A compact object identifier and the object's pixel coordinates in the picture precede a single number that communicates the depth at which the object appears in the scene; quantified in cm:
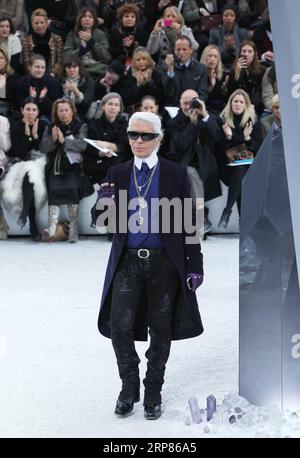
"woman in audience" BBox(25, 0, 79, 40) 1362
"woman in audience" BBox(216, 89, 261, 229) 1116
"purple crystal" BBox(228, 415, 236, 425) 559
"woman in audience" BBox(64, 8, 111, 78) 1266
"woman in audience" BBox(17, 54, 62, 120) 1170
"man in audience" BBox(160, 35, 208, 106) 1168
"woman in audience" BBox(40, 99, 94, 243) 1093
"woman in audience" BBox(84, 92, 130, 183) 1108
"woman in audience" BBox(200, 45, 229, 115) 1205
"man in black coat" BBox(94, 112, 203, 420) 576
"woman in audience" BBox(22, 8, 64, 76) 1243
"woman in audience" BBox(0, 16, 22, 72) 1242
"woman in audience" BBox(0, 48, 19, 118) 1164
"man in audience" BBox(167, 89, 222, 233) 1100
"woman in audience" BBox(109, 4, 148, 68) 1275
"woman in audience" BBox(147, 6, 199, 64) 1252
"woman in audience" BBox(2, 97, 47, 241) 1093
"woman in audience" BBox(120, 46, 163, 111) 1161
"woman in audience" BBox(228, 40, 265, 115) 1217
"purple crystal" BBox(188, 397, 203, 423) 562
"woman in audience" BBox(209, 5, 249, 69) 1306
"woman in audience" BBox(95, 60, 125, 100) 1201
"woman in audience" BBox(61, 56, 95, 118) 1167
